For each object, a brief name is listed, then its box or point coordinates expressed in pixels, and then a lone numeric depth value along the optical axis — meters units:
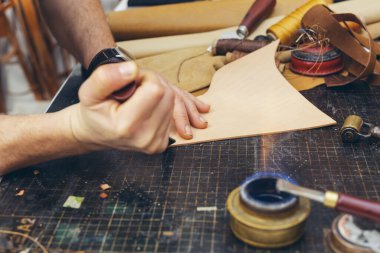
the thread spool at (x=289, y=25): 0.79
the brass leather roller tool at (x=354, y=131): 0.61
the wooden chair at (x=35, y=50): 1.39
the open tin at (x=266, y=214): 0.47
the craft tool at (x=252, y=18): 0.82
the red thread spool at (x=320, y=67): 0.73
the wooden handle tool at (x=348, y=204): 0.47
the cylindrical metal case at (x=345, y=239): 0.47
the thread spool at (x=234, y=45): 0.78
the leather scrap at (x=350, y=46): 0.70
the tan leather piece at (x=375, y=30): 0.82
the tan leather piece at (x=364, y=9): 0.82
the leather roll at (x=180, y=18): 0.89
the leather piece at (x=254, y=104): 0.64
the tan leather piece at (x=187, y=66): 0.75
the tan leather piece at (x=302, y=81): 0.73
